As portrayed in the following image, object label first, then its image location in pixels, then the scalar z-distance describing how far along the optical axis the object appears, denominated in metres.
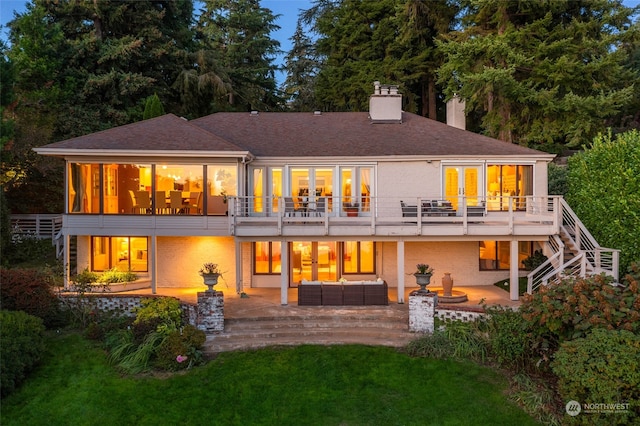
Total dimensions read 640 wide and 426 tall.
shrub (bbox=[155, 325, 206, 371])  10.25
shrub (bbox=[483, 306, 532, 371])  10.01
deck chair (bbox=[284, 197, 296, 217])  15.85
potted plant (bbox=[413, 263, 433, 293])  12.16
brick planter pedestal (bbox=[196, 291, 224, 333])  11.74
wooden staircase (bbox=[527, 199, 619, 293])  12.27
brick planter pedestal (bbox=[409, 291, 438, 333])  11.69
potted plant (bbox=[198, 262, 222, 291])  12.01
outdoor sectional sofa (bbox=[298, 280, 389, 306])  13.48
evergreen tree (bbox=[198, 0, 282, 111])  34.03
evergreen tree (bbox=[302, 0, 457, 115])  29.44
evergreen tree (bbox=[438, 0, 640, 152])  20.23
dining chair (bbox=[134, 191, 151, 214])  14.81
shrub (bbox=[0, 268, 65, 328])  11.92
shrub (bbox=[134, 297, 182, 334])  11.46
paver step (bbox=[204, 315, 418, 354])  11.30
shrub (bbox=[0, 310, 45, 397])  9.40
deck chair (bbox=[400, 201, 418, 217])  14.76
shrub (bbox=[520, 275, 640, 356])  8.84
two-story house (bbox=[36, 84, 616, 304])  14.04
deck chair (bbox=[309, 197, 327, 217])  15.63
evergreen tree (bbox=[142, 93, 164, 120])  20.58
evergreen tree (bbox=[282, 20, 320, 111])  37.50
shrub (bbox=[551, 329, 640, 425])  7.80
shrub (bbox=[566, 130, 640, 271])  12.74
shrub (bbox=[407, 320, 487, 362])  10.71
